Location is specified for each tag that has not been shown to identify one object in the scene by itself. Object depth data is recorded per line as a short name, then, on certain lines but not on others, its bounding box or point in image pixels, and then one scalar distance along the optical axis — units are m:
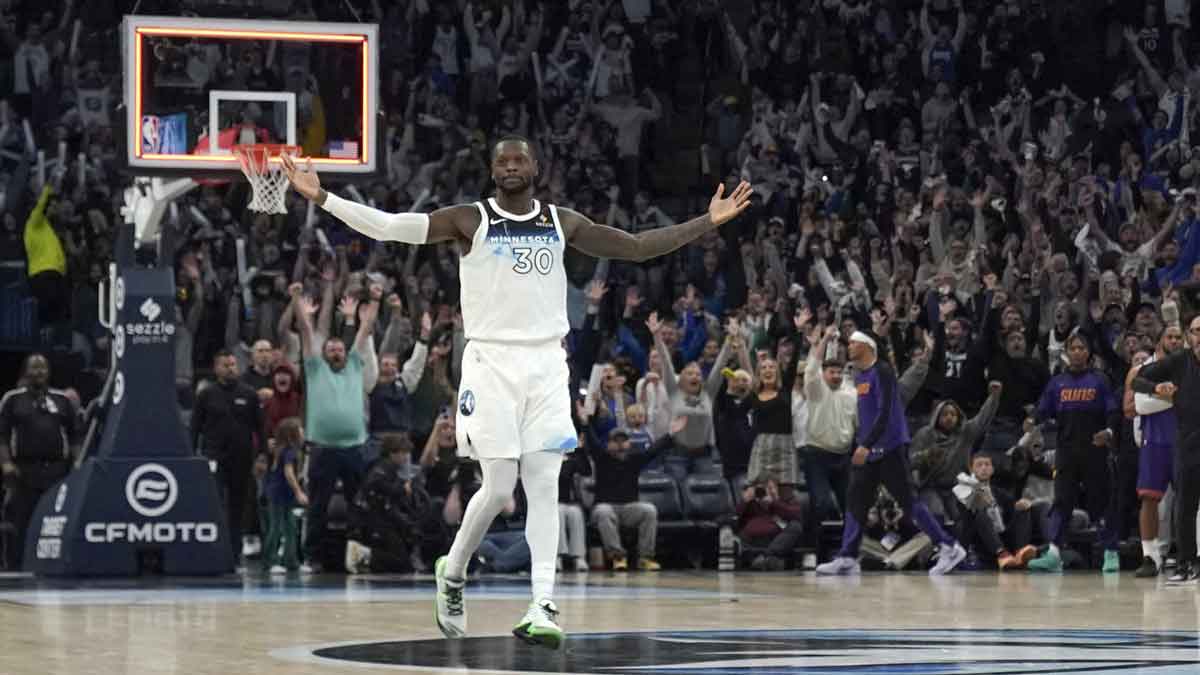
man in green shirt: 18.66
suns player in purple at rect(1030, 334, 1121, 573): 19.14
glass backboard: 16.92
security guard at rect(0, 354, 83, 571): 18.88
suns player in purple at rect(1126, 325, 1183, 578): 17.80
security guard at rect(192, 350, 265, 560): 18.80
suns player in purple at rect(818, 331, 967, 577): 18.19
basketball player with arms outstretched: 10.02
